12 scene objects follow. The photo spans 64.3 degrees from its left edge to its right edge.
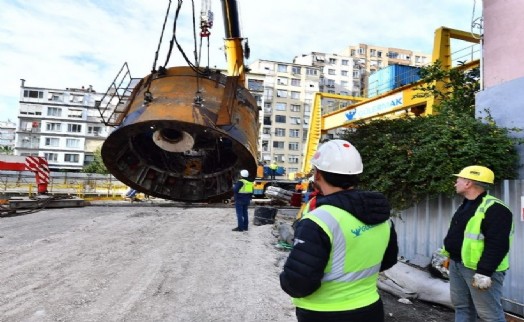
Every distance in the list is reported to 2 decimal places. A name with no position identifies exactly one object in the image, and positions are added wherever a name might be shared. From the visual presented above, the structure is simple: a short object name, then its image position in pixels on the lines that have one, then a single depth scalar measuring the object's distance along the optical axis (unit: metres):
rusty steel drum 5.25
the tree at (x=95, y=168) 49.35
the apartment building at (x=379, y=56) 84.56
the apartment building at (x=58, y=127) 58.84
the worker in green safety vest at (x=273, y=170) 23.25
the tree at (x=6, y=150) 70.43
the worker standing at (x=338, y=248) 1.80
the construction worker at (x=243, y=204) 9.02
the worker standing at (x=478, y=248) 3.26
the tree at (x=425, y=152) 5.84
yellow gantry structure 11.70
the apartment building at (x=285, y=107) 60.91
